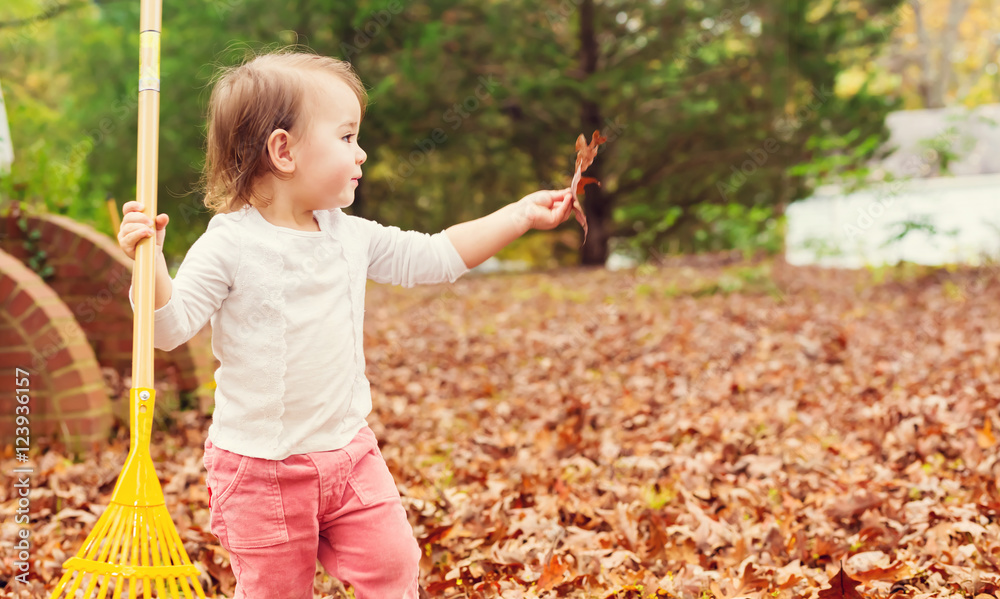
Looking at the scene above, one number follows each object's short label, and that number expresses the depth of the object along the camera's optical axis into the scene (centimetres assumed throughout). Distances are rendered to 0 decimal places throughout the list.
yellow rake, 189
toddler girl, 187
